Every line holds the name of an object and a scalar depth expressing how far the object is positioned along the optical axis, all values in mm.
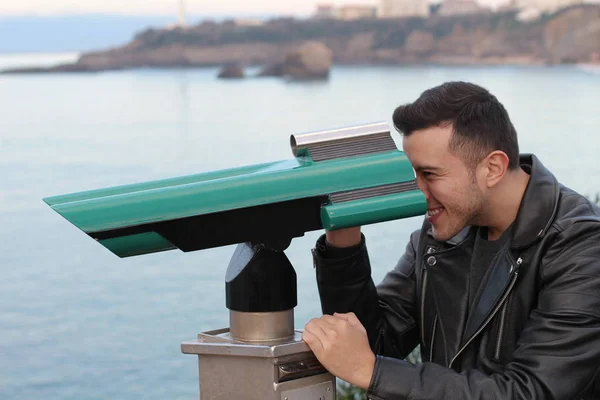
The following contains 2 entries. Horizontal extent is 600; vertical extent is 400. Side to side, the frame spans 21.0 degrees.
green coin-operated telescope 2260
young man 2462
